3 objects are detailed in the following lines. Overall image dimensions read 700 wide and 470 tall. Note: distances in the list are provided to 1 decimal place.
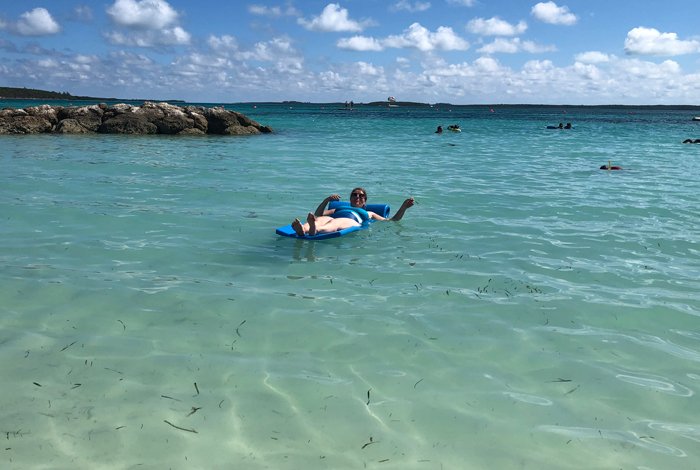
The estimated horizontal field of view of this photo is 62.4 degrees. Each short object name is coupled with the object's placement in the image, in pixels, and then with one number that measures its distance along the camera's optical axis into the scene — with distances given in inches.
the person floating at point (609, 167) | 721.3
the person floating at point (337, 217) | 330.0
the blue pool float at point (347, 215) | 336.2
